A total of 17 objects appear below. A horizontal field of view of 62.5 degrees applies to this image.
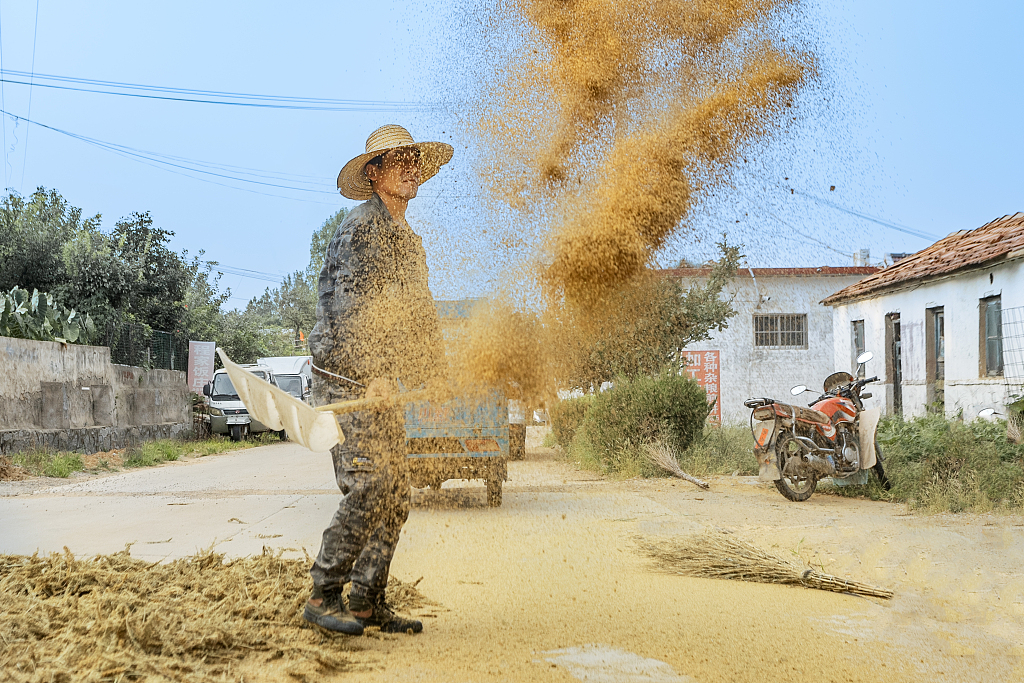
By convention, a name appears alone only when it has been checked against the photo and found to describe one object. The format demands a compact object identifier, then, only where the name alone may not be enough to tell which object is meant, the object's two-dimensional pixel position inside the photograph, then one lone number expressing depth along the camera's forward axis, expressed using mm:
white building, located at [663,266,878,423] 20312
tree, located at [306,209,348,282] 38988
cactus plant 14266
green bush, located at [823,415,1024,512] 7301
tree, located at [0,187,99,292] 18062
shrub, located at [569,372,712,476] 11133
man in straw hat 3615
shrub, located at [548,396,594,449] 15062
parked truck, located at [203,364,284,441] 21828
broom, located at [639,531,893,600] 4579
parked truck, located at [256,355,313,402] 24406
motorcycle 8289
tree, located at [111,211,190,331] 20664
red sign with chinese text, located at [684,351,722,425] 18891
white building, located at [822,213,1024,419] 11562
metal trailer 7730
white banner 23078
